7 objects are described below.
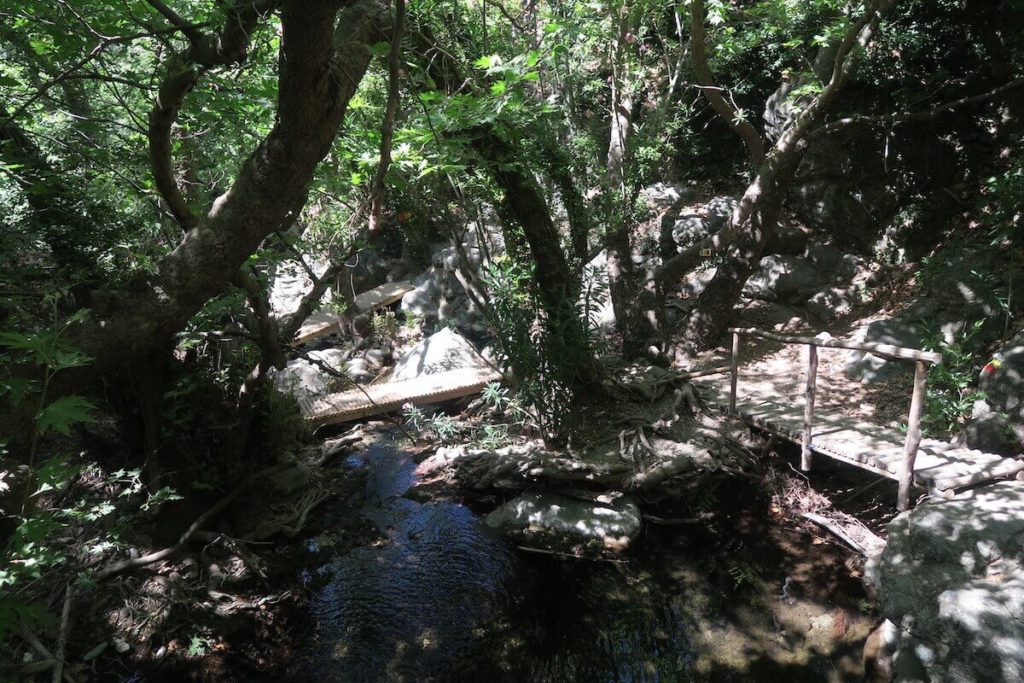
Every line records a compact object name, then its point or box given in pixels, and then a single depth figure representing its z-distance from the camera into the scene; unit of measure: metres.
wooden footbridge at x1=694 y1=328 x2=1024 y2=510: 3.42
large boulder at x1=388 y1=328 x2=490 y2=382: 8.03
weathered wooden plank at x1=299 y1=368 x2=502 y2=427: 6.50
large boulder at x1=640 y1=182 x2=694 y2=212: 9.83
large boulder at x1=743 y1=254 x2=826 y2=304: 7.88
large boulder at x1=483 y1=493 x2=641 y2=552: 4.47
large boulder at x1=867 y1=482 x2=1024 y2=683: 2.47
